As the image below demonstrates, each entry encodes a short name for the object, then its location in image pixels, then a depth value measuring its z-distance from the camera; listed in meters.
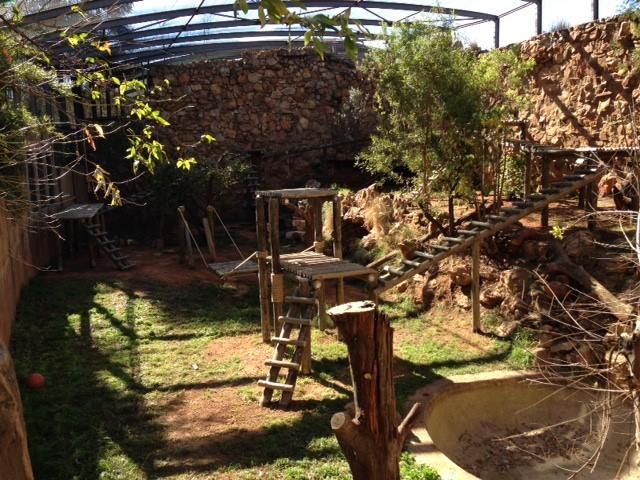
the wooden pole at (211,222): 12.50
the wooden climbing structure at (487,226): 8.66
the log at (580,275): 7.78
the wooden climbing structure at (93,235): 12.18
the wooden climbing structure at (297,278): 6.98
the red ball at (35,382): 6.77
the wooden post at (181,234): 12.16
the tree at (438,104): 9.48
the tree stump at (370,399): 3.20
